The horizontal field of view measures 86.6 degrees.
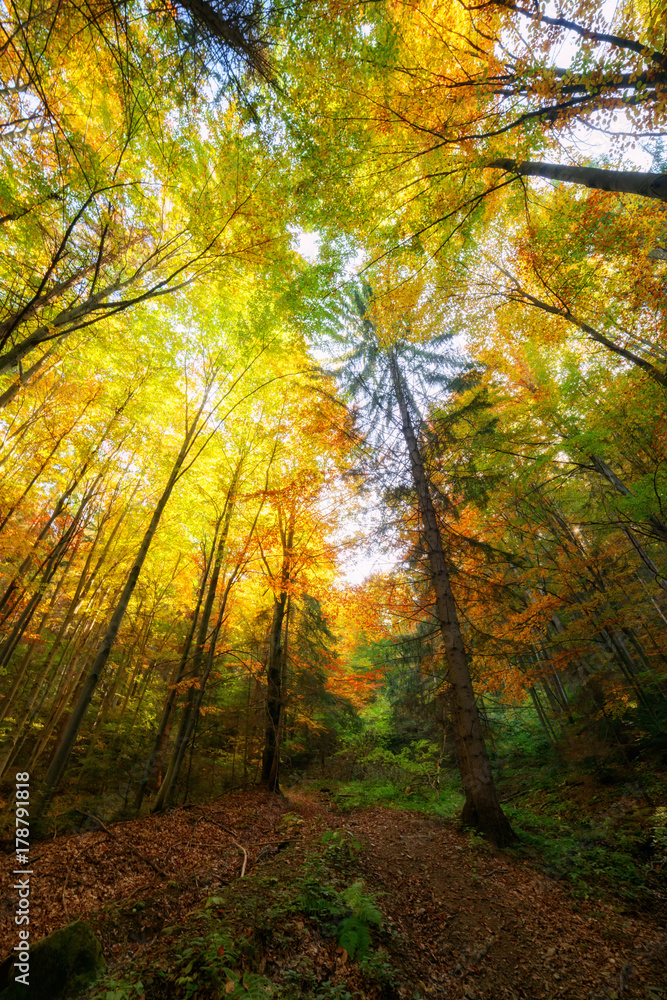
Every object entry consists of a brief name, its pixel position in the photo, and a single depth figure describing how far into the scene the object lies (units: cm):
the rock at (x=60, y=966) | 265
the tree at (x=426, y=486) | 614
